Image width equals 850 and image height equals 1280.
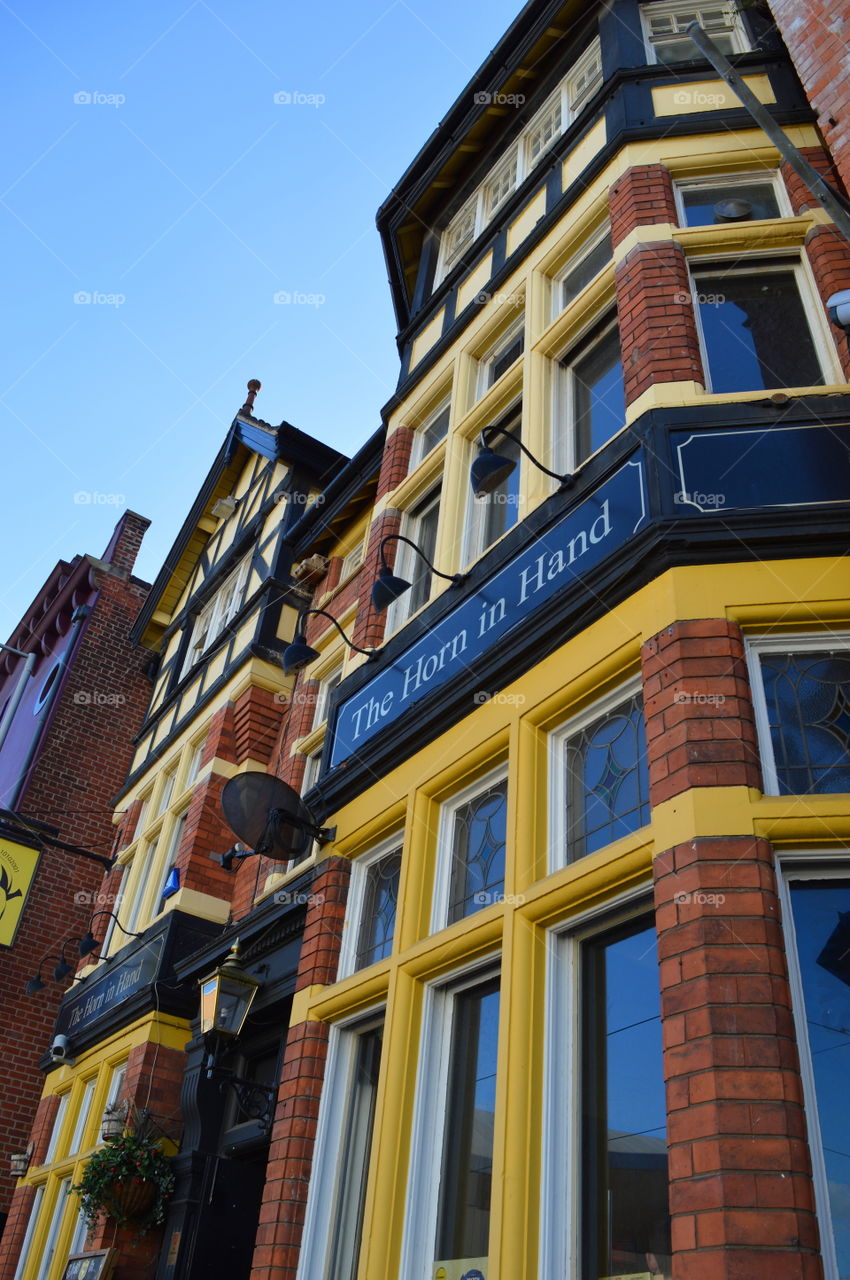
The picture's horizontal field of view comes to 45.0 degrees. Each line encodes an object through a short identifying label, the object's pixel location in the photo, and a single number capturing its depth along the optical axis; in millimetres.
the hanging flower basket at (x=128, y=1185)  8648
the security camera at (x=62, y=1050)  12094
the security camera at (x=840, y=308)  5535
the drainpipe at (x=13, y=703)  15945
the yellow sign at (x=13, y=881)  12906
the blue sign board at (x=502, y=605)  5645
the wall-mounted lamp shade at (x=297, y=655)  8312
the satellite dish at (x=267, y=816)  7383
